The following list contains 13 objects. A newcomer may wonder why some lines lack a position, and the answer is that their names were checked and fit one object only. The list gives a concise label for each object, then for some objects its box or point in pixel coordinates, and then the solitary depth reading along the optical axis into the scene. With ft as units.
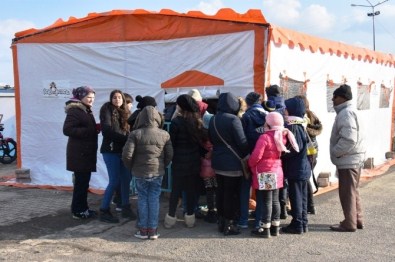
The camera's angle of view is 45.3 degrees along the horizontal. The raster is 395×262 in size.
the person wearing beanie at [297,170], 18.99
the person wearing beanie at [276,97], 20.25
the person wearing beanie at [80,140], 20.45
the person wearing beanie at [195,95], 21.41
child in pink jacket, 18.22
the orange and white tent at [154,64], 23.79
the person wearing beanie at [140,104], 19.19
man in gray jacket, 19.30
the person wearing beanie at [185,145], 19.33
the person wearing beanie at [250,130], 19.43
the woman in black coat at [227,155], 18.61
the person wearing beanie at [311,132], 21.94
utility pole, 125.16
